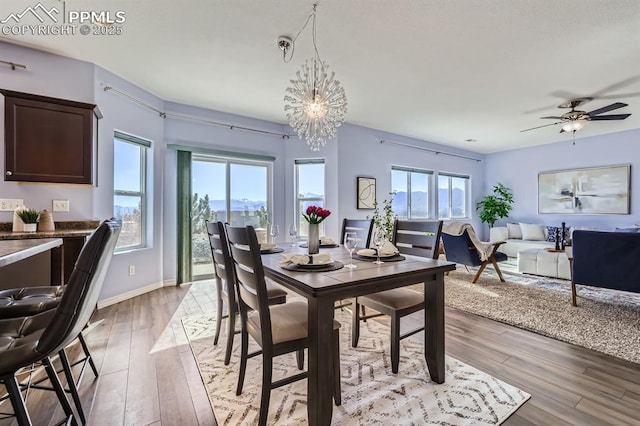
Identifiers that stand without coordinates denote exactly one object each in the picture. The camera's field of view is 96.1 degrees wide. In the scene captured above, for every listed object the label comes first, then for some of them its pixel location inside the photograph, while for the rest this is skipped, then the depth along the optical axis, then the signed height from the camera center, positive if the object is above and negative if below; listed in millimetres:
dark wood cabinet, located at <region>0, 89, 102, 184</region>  2604 +687
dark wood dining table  1315 -411
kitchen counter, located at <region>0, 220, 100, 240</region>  2328 -184
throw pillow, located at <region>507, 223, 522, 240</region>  6627 -453
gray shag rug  2406 -1054
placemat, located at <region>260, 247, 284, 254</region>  2241 -311
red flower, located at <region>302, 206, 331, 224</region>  1900 -17
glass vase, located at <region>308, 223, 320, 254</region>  1976 -184
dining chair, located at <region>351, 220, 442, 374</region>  1851 -584
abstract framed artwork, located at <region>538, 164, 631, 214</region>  5598 +440
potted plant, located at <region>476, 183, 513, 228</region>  6973 +158
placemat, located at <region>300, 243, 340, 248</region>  2628 -309
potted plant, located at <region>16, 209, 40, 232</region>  2582 -60
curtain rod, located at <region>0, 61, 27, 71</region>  2651 +1368
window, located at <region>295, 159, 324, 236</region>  5008 +446
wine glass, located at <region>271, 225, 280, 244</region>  2613 -179
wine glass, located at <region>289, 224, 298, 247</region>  2656 -186
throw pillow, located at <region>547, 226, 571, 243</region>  5871 -438
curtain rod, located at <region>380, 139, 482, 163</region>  5699 +1382
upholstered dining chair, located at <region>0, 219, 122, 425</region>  982 -400
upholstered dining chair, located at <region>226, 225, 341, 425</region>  1364 -592
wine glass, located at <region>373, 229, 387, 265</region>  1968 -191
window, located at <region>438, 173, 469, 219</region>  6906 +389
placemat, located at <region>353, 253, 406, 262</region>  1933 -321
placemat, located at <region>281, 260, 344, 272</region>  1627 -325
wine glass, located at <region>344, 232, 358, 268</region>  1776 -196
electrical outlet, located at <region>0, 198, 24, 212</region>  2682 +70
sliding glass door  4355 +242
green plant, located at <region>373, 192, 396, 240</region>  5031 -10
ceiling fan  3877 +1330
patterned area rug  1506 -1074
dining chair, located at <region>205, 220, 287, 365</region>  1847 -498
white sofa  5930 -654
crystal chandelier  2557 +982
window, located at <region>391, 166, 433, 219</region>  6027 +424
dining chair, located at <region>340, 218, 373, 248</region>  2752 -177
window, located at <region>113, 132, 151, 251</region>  3550 +318
